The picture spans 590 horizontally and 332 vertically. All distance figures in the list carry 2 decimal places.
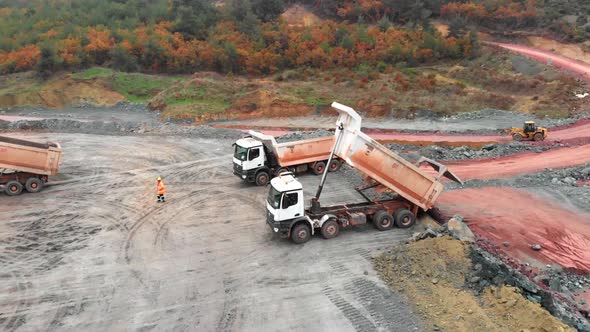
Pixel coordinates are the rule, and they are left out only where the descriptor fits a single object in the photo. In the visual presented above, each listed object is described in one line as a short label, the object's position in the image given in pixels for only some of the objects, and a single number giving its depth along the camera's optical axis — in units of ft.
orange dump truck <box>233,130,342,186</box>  75.56
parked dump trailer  71.46
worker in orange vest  69.67
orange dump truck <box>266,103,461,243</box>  55.72
